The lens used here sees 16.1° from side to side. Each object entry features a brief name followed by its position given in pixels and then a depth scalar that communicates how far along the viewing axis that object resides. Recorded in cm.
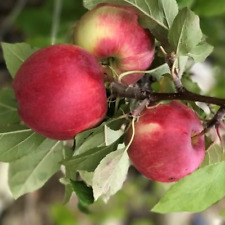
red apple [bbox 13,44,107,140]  59
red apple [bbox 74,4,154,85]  63
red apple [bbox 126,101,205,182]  63
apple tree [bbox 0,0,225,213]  60
